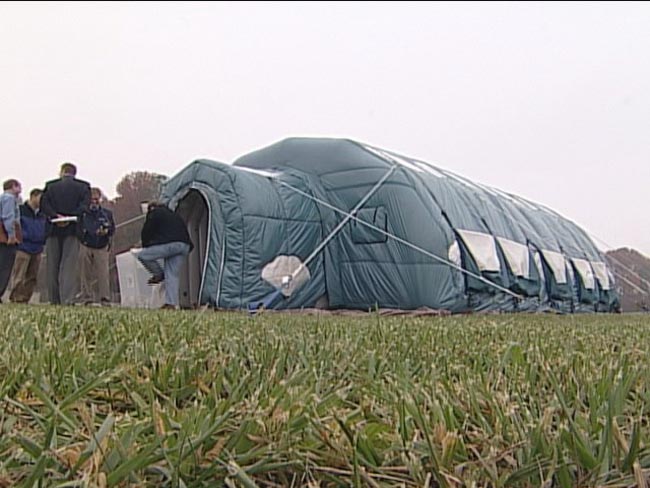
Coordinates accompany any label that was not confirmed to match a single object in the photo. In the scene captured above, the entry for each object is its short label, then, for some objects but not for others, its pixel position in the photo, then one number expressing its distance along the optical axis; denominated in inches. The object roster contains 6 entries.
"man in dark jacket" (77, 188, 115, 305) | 249.9
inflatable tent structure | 284.5
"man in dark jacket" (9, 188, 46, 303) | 256.4
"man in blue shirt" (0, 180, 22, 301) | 239.6
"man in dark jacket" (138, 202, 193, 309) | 255.9
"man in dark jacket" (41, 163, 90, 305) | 243.6
